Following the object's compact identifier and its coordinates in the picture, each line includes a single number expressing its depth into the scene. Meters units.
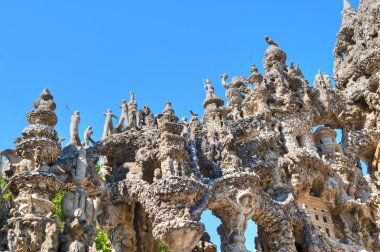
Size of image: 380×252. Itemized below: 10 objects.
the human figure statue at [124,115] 13.93
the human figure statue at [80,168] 9.54
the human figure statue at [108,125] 12.77
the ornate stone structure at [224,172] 8.98
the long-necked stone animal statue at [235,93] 17.22
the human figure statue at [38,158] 8.86
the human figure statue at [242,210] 11.06
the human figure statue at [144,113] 14.07
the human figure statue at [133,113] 13.78
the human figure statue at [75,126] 11.30
